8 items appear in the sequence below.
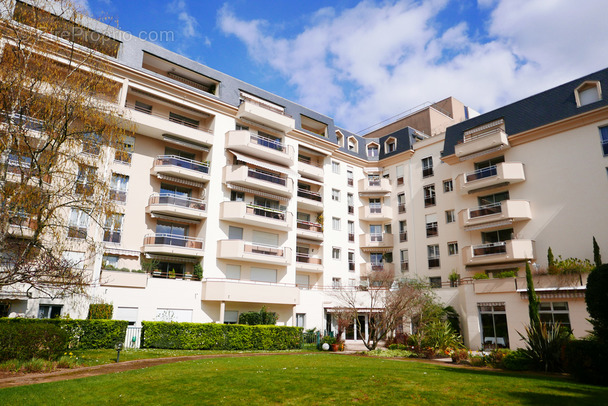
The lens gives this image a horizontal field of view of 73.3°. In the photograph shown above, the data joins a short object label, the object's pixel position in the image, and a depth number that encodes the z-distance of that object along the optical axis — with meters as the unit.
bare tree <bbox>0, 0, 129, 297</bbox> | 14.54
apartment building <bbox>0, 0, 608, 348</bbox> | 26.58
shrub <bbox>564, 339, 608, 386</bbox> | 12.63
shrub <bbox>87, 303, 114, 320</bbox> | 22.98
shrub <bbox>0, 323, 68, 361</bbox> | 14.91
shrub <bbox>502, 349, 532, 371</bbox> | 16.52
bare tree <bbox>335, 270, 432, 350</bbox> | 25.16
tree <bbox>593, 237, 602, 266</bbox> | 22.97
